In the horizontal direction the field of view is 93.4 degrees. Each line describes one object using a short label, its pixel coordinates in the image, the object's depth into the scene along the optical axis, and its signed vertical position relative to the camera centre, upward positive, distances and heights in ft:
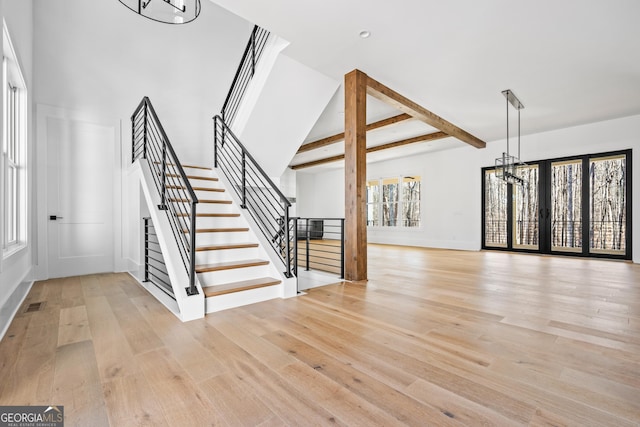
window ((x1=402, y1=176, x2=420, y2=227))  30.30 +1.05
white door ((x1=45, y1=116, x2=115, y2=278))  13.44 +0.79
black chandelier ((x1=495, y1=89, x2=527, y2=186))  15.11 +2.29
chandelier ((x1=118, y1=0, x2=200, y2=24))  10.43 +7.33
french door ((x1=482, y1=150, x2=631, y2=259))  19.60 +0.19
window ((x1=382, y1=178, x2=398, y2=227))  32.24 +1.02
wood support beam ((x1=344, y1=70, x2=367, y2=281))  12.46 +1.32
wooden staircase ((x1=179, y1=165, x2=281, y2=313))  9.25 -1.44
